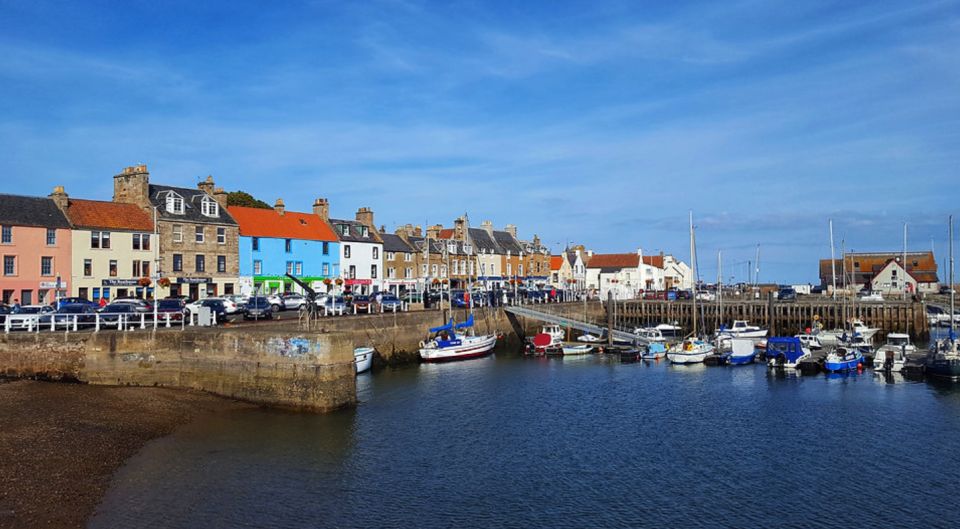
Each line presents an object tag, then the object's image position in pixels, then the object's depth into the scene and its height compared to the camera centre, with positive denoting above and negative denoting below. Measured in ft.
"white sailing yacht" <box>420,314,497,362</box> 163.73 -12.09
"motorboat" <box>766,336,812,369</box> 148.66 -13.48
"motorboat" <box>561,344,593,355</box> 181.06 -14.49
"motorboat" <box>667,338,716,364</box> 161.99 -14.12
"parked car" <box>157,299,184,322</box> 126.07 -2.32
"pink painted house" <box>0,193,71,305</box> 164.08 +10.72
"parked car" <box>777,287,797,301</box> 284.00 -3.41
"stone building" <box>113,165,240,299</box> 190.32 +15.87
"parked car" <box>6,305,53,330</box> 115.03 -3.37
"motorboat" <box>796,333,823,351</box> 170.35 -12.92
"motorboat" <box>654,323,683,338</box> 216.95 -12.54
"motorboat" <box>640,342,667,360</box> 171.73 -14.77
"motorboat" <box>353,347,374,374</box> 138.51 -12.11
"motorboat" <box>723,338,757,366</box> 160.04 -14.22
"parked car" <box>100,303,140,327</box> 117.08 -2.67
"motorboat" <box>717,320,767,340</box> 198.08 -12.02
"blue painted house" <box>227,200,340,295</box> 212.43 +13.30
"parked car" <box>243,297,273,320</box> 150.41 -3.15
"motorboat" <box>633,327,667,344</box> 187.93 -12.28
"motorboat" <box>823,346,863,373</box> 142.72 -14.48
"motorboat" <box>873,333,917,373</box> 142.41 -14.27
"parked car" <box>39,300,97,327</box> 115.03 -2.67
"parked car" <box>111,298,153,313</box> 134.70 -1.42
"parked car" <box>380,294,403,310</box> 183.93 -2.47
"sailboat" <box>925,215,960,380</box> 131.75 -13.68
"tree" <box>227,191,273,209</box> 268.62 +34.62
